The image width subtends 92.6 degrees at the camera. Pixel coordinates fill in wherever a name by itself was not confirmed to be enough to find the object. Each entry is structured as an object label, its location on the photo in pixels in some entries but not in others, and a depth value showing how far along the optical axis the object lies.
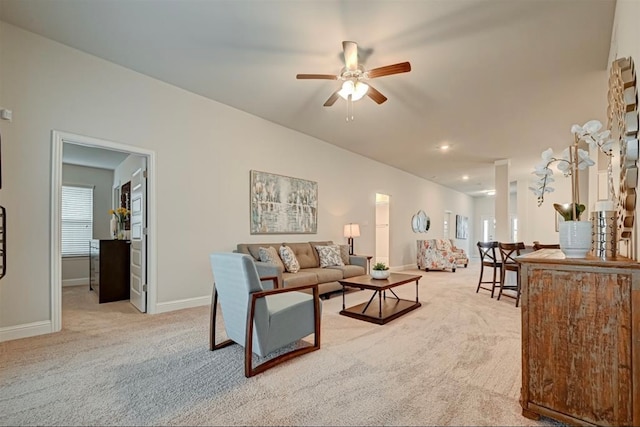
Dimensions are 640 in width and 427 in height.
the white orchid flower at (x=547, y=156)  1.90
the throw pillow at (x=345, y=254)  5.46
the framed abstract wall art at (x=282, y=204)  4.73
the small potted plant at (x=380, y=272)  3.90
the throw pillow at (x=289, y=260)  4.39
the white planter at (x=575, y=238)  1.68
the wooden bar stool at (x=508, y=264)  4.52
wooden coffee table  3.43
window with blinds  5.99
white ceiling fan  2.72
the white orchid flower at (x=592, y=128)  1.76
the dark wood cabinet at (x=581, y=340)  1.42
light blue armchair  2.13
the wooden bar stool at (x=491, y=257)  4.85
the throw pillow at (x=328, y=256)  5.04
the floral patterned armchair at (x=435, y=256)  8.11
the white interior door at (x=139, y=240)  3.69
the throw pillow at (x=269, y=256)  4.16
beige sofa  3.84
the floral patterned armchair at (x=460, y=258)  8.91
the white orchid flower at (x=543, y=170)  1.93
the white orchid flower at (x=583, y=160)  1.85
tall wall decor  1.67
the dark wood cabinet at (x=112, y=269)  4.35
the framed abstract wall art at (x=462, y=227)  12.04
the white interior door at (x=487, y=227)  13.42
